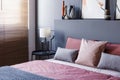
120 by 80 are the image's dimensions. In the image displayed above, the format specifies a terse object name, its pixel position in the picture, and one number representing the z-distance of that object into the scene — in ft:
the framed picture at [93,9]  11.83
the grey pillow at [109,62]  9.32
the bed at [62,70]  8.26
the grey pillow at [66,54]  11.28
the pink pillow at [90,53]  10.40
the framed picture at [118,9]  11.09
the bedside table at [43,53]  13.48
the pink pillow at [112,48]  10.33
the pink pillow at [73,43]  11.98
